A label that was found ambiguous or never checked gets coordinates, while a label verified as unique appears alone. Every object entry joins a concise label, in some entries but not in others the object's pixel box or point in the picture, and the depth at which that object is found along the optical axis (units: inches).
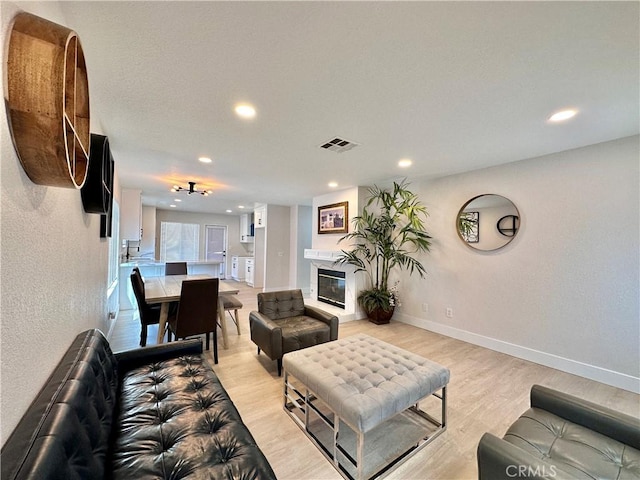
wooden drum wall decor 29.4
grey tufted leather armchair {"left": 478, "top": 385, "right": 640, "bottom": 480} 39.6
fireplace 193.8
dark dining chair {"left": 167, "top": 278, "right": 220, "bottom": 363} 107.3
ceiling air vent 103.6
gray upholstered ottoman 58.9
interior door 376.5
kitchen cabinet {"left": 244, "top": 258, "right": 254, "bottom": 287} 307.9
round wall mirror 128.5
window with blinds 346.3
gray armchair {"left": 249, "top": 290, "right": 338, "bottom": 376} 100.1
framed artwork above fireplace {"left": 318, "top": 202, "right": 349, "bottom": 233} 192.4
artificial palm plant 163.3
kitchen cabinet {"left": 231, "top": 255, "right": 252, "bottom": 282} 339.0
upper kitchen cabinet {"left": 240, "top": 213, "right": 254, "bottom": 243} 362.3
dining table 114.3
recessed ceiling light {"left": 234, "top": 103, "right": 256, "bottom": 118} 77.7
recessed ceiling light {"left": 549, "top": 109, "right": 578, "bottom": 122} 78.4
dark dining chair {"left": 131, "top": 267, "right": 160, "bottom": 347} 113.0
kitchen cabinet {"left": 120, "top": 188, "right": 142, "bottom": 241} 194.9
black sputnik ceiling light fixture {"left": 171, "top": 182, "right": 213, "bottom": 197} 176.9
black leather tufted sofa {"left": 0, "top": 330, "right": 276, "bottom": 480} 30.3
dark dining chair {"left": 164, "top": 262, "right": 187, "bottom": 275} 214.4
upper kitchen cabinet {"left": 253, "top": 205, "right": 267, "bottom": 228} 277.3
